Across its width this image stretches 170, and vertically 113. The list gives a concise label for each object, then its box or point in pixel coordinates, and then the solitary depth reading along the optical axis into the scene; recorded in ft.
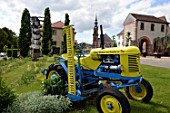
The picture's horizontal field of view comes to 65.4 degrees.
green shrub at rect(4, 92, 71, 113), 8.52
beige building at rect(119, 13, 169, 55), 76.35
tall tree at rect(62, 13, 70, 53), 71.81
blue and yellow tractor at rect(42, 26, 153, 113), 8.60
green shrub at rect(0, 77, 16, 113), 7.97
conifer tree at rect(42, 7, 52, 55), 67.03
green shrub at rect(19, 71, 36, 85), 16.38
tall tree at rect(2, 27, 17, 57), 122.73
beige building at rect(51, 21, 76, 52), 97.61
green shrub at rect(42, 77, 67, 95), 10.21
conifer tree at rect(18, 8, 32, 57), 65.04
